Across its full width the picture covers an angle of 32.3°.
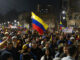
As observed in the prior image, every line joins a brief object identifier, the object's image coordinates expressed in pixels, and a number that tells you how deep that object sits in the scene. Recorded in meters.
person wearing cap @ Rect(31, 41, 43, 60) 5.89
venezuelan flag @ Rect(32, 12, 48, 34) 10.05
